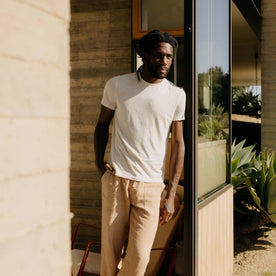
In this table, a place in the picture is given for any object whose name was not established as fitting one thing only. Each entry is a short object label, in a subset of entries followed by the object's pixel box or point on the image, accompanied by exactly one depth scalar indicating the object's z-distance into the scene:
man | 2.20
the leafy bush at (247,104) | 12.46
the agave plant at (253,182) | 4.30
